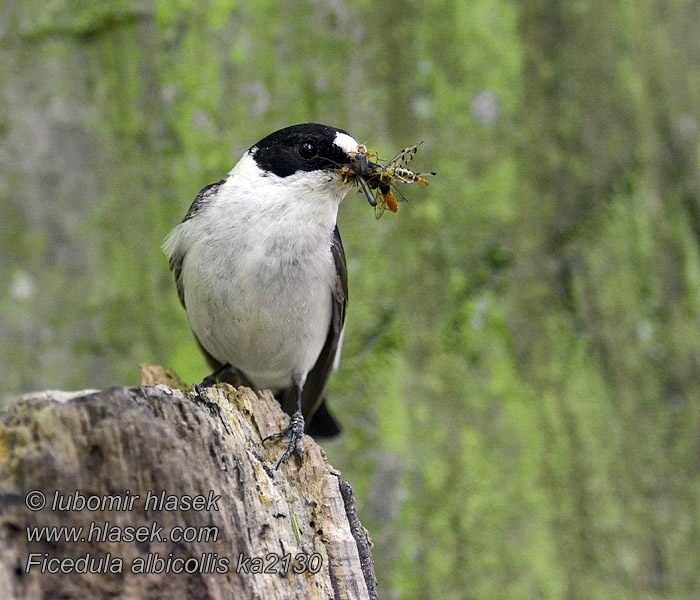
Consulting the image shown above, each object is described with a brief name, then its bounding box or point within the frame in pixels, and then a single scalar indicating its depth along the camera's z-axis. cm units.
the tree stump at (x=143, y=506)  392
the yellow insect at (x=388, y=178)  674
